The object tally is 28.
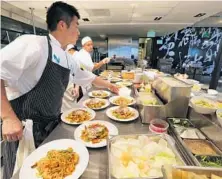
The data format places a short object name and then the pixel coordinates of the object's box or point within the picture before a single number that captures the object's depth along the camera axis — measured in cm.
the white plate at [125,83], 258
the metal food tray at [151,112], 118
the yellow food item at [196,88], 188
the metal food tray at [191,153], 77
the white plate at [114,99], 177
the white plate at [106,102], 162
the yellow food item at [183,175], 56
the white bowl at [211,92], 180
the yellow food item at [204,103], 119
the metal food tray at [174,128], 103
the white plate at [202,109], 112
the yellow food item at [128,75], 305
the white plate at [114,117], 129
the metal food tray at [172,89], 115
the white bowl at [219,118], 97
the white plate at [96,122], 94
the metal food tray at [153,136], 71
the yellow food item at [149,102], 127
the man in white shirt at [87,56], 314
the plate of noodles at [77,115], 127
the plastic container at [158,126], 104
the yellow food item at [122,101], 170
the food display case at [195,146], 82
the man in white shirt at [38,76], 94
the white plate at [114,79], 297
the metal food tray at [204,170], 60
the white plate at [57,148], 71
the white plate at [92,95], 204
